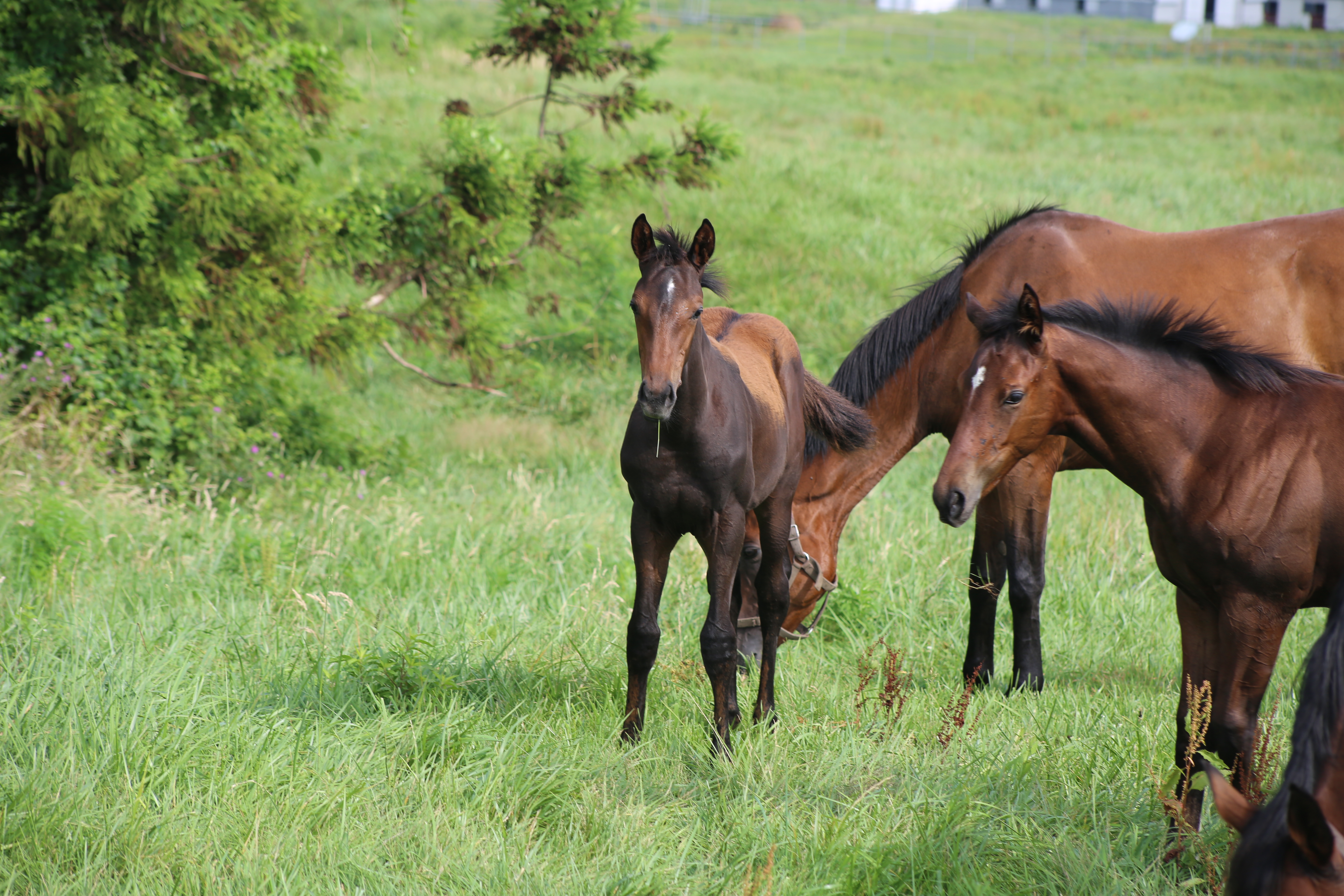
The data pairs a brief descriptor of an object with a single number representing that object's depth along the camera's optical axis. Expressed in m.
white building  123.62
